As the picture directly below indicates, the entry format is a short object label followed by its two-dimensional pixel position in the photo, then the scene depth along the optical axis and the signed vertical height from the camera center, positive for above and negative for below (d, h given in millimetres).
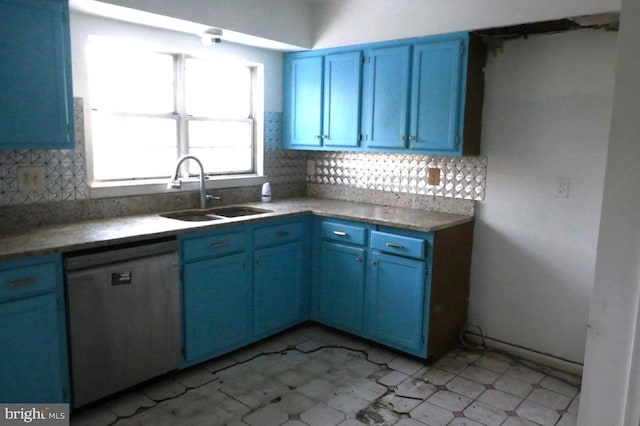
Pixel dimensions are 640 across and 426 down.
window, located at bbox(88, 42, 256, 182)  3143 +212
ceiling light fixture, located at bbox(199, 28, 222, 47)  3316 +735
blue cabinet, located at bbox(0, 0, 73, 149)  2328 +320
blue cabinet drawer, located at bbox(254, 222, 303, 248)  3312 -638
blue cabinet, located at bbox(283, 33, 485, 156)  3180 +361
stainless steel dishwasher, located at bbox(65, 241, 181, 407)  2408 -934
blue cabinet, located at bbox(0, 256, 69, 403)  2174 -902
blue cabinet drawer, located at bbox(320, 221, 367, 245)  3389 -625
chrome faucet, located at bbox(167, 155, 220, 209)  3299 -269
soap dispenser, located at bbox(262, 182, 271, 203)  3992 -402
